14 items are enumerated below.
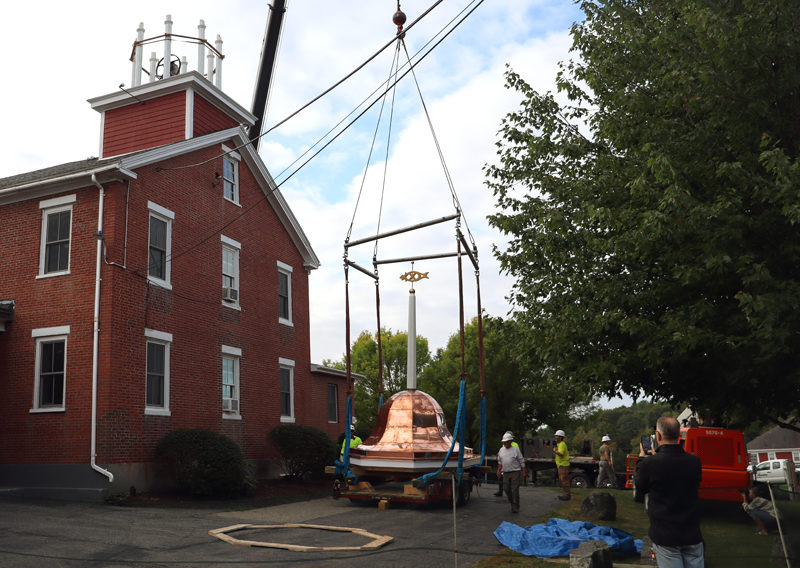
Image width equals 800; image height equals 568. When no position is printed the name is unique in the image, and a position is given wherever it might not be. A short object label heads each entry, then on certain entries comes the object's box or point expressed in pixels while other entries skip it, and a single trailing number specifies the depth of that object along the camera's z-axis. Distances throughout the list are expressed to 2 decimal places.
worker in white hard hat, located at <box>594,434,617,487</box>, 23.29
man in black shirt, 5.60
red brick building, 16.66
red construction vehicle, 13.41
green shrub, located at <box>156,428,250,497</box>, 16.67
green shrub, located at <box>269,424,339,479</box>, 21.45
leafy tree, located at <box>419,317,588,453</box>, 41.12
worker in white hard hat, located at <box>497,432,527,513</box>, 15.49
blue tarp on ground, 10.14
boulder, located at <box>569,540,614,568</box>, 8.16
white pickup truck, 37.79
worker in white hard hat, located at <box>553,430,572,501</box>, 18.69
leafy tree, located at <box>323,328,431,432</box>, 60.25
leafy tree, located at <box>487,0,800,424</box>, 10.78
